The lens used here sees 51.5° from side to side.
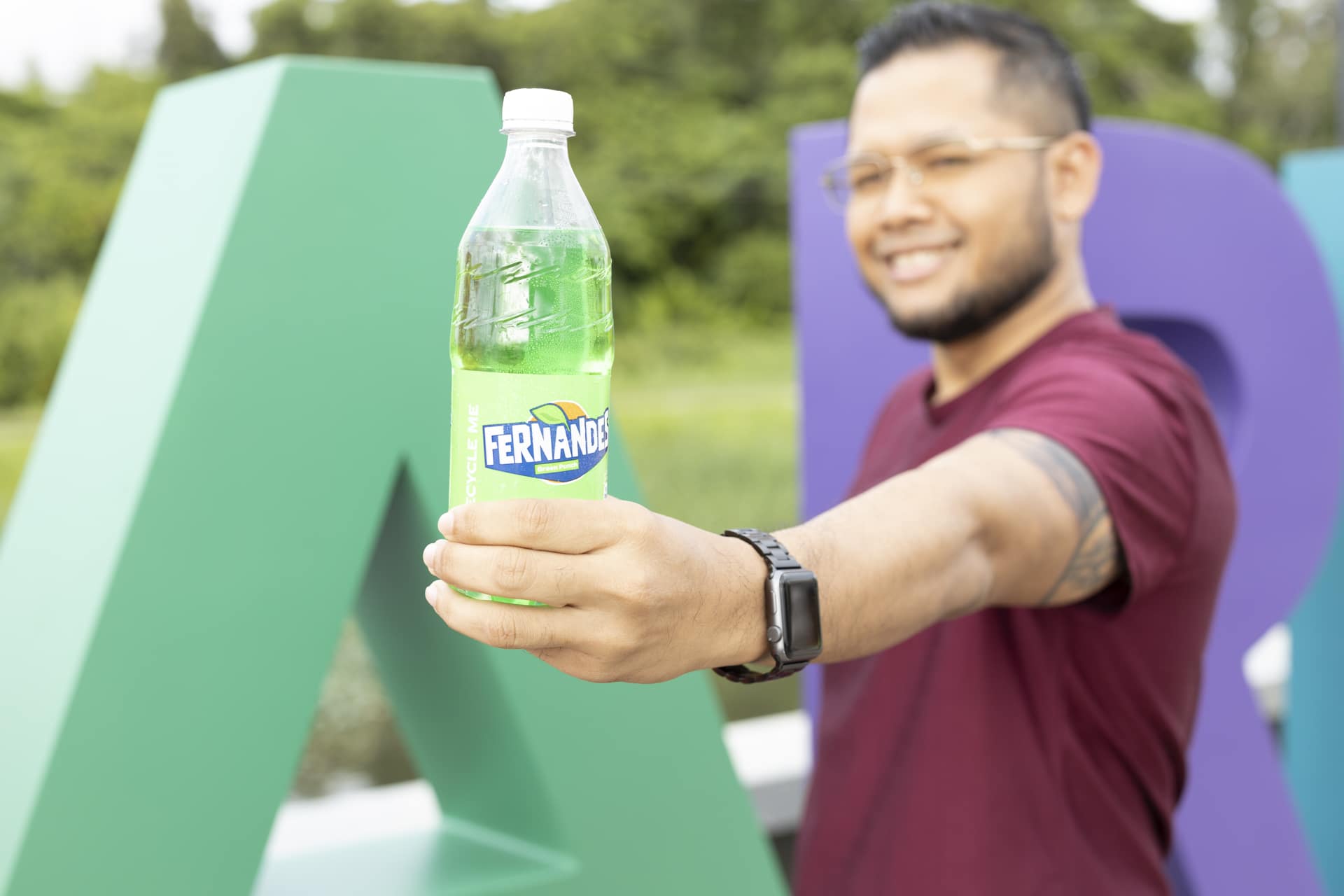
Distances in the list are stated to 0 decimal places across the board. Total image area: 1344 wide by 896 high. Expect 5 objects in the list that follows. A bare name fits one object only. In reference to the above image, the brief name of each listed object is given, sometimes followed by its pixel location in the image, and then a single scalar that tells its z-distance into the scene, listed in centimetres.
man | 104
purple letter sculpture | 263
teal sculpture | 345
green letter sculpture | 160
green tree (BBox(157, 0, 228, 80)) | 1261
